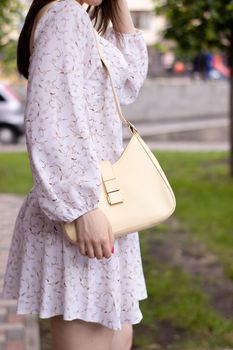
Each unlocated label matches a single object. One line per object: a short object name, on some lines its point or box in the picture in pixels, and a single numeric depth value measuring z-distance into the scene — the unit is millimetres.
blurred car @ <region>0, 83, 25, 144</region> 18750
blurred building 37719
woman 2289
